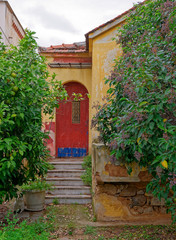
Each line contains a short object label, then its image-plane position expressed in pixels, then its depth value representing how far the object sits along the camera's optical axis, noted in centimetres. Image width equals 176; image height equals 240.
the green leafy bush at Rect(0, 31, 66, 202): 325
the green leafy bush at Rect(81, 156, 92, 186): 616
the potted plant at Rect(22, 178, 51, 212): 501
